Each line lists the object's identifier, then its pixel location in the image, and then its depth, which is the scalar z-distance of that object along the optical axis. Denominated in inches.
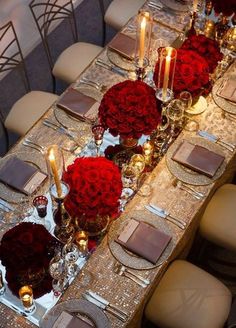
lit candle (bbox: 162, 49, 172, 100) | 125.6
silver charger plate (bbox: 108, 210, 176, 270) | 126.7
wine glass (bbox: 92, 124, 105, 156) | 138.0
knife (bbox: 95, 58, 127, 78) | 161.6
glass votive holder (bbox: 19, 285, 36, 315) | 117.5
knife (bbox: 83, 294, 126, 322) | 120.9
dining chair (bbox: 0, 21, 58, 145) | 171.0
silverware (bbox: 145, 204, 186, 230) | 133.7
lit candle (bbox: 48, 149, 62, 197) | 105.2
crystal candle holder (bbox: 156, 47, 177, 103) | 127.0
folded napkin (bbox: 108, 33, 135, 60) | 163.6
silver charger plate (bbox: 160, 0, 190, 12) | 177.3
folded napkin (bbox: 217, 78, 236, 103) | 155.8
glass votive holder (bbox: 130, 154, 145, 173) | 138.4
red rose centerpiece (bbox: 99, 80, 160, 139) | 124.3
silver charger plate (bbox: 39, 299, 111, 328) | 118.0
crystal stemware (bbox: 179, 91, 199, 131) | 139.2
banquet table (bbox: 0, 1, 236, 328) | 123.3
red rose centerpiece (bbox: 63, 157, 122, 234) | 114.8
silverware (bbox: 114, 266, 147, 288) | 125.3
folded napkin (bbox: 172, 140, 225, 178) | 140.9
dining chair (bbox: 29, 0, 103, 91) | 183.9
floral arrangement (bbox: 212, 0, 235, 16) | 156.6
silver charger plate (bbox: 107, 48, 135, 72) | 162.0
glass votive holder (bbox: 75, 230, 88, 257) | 127.1
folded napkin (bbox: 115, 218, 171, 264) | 127.1
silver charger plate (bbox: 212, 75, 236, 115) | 154.2
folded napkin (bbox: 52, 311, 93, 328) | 117.0
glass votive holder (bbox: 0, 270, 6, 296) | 121.0
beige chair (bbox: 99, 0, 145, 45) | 200.1
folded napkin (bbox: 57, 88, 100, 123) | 148.8
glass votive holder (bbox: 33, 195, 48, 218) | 128.6
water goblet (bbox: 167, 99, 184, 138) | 141.3
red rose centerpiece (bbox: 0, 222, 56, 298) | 113.4
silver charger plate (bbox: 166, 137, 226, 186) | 140.0
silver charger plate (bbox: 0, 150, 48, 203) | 135.1
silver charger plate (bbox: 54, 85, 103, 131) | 148.3
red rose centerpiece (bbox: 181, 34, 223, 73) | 148.6
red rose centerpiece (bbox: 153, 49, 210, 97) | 138.1
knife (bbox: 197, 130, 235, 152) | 147.0
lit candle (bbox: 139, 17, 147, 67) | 131.4
